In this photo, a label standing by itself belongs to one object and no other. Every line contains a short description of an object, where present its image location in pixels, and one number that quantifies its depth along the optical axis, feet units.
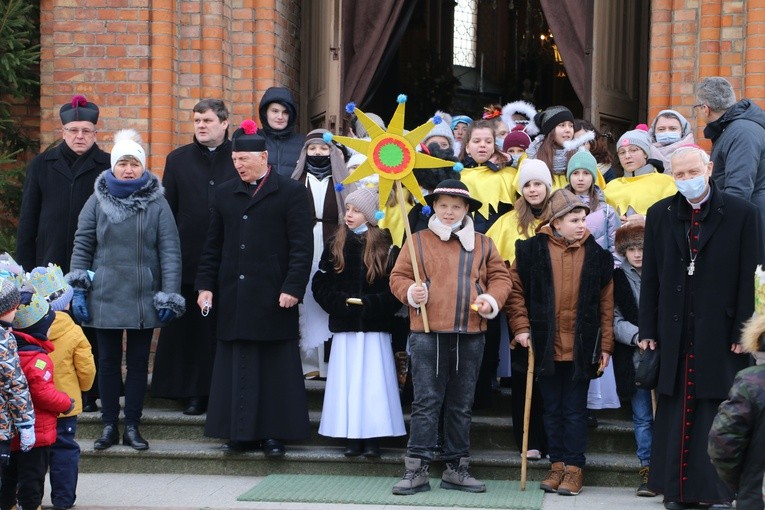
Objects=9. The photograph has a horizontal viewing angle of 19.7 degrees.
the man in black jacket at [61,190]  47.06
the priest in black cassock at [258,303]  43.57
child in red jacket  35.45
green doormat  39.35
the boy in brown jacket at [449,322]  40.78
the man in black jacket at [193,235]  47.15
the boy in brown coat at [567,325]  40.67
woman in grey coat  43.92
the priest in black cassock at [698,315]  37.10
